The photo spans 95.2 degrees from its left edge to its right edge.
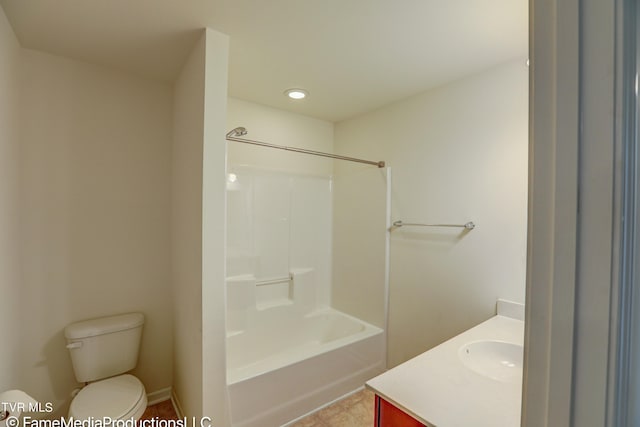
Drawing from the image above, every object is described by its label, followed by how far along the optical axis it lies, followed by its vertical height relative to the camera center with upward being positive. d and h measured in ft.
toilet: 5.30 -3.40
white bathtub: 5.98 -3.82
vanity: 3.01 -2.08
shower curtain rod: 6.11 +1.50
